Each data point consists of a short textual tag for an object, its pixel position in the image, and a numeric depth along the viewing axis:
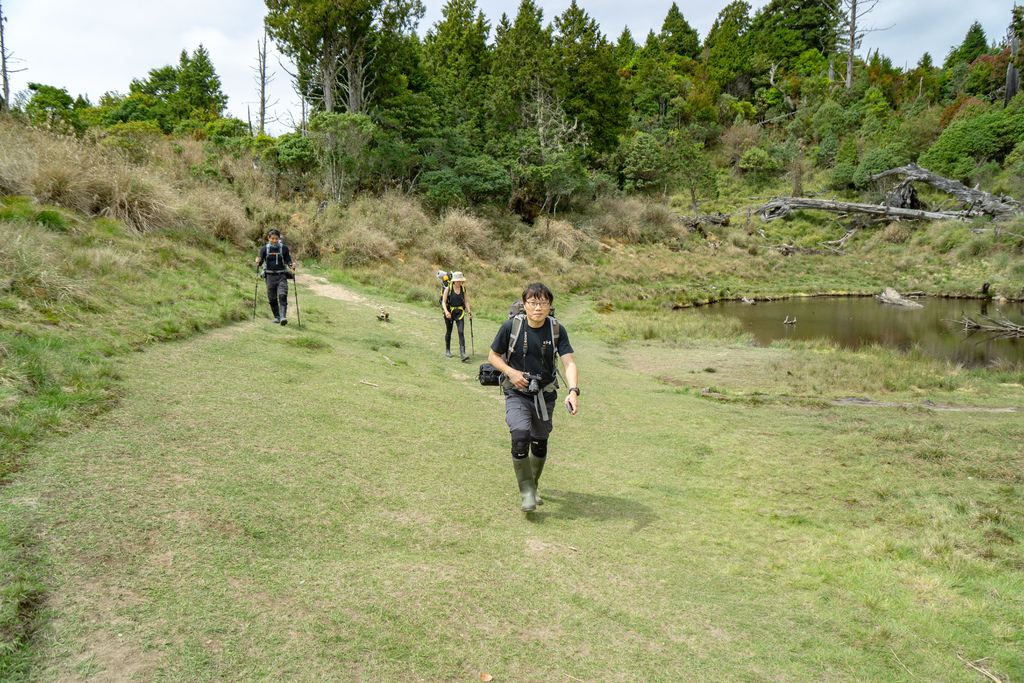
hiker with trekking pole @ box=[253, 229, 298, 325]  10.33
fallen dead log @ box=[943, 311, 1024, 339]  18.69
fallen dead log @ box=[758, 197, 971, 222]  35.88
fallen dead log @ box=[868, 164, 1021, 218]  33.28
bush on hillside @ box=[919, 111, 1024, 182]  37.62
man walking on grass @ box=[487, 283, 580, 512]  4.57
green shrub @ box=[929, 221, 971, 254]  32.88
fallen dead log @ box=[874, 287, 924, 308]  25.16
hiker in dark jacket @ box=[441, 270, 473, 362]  11.10
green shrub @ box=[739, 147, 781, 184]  49.03
